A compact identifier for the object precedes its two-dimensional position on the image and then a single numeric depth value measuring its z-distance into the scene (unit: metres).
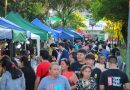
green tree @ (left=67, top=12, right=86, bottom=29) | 43.44
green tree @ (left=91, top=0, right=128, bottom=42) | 19.63
